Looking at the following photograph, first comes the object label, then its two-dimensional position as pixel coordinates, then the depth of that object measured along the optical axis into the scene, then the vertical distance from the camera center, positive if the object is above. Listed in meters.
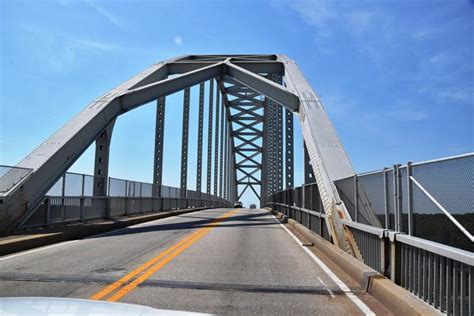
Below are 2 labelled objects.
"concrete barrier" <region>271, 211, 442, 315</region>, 5.27 -1.12
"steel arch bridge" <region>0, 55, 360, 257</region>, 13.45 +3.13
